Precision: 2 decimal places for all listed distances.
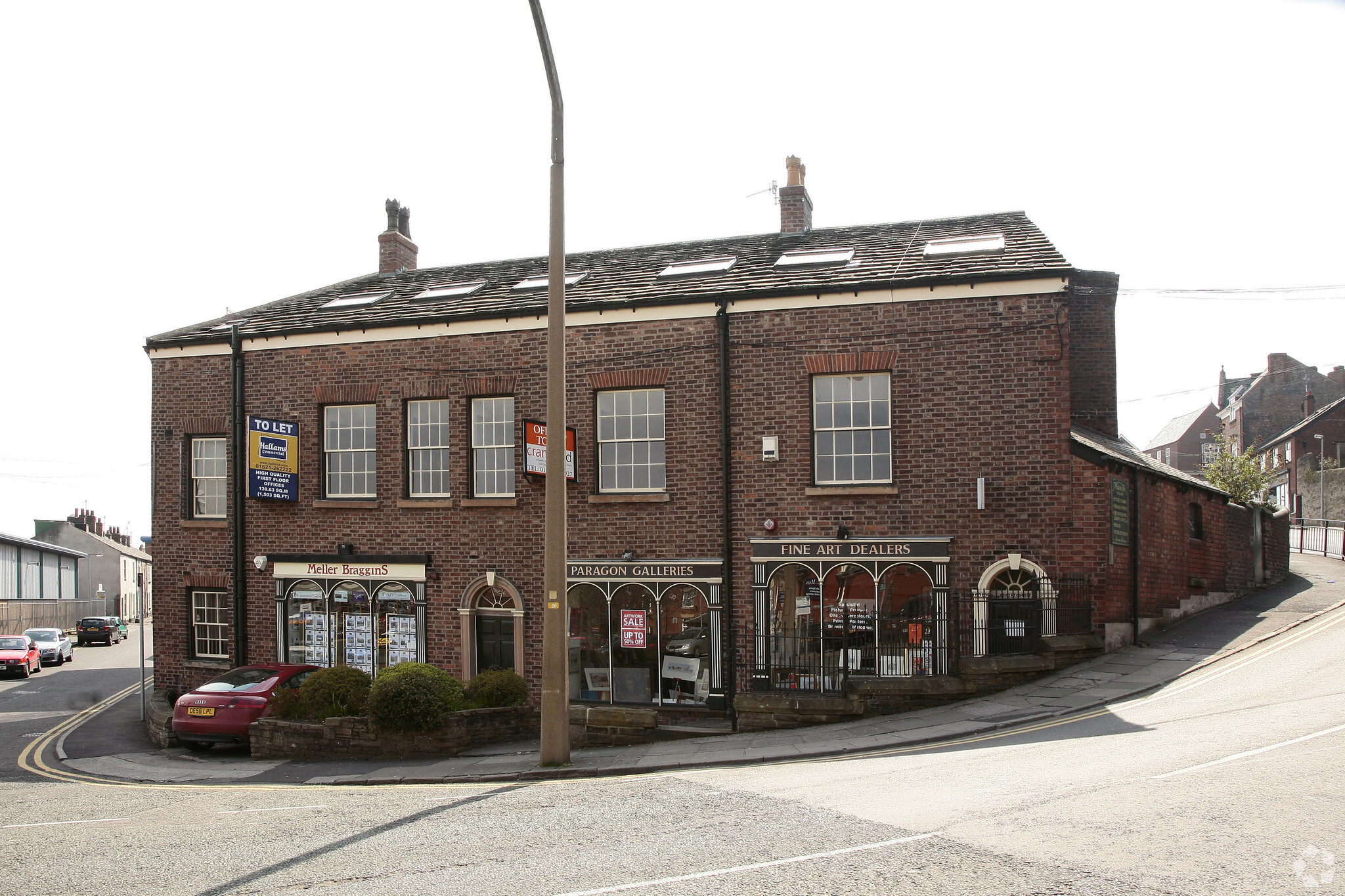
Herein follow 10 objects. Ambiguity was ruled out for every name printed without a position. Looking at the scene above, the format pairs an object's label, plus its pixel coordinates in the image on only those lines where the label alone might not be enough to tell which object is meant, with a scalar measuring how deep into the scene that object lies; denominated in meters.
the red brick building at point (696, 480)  14.74
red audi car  14.91
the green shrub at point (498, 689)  14.80
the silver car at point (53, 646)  34.69
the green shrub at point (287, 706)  14.62
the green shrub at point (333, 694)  14.48
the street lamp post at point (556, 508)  11.53
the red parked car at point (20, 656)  29.94
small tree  34.31
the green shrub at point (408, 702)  13.55
